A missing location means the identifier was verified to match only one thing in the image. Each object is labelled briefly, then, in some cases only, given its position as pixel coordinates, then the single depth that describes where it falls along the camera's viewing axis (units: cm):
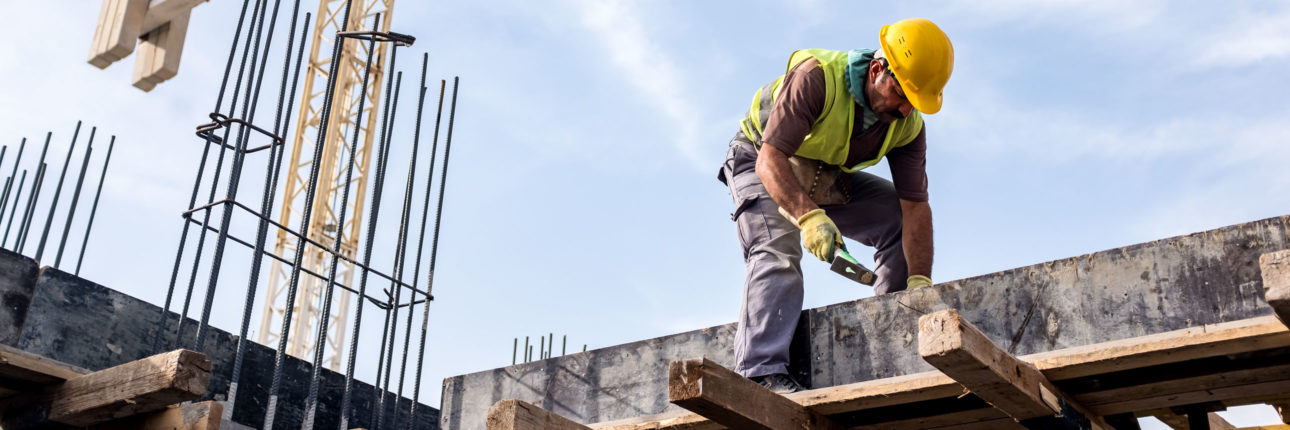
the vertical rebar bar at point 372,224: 760
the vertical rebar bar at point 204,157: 791
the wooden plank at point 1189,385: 425
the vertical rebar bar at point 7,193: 1114
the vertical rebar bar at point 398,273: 806
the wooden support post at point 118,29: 425
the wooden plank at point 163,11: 430
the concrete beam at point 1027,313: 452
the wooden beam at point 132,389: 445
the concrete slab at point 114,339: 627
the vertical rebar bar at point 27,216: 1057
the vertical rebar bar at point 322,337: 732
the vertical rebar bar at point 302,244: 698
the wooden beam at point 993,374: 382
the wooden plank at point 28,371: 466
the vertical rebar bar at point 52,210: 967
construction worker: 519
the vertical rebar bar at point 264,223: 690
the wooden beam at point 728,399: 425
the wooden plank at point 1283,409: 457
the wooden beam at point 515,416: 453
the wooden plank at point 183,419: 468
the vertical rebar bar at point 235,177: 705
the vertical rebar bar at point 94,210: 1083
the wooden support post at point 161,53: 435
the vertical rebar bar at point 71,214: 990
